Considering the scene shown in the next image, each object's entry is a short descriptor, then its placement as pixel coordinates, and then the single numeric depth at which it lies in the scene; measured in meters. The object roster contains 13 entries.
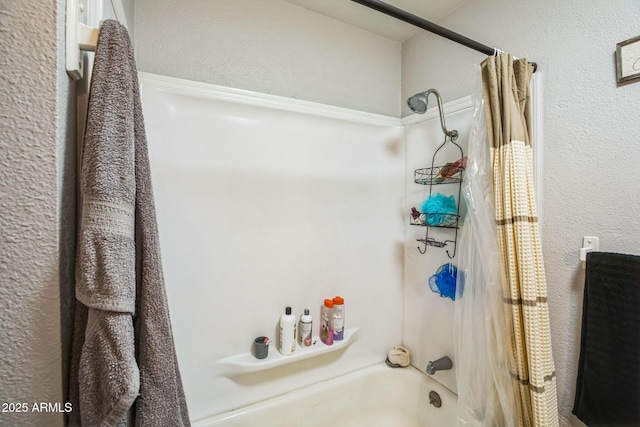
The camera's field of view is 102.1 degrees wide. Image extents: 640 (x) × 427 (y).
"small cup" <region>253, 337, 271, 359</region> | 1.17
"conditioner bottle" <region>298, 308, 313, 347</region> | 1.27
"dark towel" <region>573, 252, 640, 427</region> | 0.77
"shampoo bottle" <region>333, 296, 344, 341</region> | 1.33
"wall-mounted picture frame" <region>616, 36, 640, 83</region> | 0.81
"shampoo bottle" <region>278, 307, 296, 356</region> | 1.22
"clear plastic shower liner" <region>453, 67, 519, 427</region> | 0.93
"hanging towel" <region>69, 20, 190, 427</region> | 0.44
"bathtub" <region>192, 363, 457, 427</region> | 1.19
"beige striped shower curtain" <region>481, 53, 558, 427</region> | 0.86
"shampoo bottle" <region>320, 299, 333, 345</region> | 1.32
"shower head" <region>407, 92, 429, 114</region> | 1.17
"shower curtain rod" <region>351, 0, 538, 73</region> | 0.75
